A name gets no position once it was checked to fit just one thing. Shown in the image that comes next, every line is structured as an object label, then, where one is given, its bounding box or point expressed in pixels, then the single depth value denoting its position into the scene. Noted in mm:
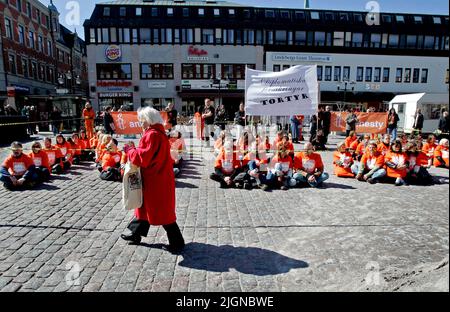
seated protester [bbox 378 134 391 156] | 8617
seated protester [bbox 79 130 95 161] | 10516
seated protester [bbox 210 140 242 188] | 7578
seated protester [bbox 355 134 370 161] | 9793
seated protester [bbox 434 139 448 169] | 10164
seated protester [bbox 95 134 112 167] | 8642
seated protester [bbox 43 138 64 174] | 8683
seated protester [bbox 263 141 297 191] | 7391
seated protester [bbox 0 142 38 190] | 7000
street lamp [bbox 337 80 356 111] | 38938
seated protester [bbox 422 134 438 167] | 10319
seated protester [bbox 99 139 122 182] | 7945
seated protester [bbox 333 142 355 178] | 8609
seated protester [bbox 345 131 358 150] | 10477
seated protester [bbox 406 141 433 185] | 7883
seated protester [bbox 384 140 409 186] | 7812
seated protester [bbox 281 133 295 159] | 7862
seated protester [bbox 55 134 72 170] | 9242
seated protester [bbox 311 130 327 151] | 13656
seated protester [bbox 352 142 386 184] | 7891
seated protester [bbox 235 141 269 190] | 7395
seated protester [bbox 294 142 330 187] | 7512
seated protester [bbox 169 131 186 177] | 8977
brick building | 30203
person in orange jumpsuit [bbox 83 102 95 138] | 14945
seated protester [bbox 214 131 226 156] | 8961
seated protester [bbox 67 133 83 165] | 9977
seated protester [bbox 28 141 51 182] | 7844
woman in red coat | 3793
